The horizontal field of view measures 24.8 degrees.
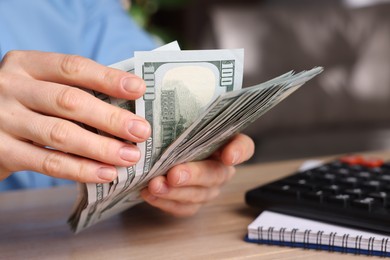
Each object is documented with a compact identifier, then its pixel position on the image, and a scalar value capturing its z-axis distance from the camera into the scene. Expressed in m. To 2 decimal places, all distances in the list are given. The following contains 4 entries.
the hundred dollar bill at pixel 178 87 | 0.49
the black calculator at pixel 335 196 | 0.52
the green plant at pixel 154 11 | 3.71
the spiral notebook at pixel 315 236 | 0.50
